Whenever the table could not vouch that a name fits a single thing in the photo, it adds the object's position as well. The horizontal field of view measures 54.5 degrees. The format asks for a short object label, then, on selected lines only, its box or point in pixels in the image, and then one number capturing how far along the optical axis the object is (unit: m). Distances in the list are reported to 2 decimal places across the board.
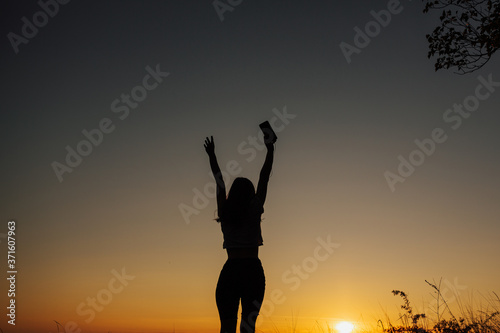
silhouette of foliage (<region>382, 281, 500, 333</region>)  6.14
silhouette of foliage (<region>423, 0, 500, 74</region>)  9.27
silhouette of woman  4.71
